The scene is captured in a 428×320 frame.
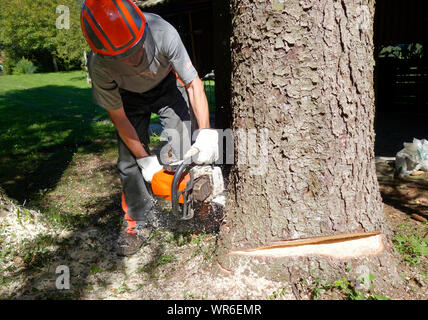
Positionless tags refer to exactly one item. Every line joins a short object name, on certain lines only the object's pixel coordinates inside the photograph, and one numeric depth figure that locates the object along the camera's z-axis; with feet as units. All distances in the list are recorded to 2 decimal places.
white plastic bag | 11.82
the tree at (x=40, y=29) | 70.59
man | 6.48
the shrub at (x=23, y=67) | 83.02
